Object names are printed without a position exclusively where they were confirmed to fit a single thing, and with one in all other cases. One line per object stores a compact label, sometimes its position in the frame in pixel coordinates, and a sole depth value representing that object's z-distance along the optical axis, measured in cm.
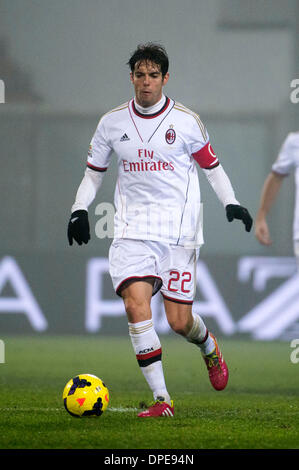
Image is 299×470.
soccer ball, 1158
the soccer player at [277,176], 1529
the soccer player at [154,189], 1270
